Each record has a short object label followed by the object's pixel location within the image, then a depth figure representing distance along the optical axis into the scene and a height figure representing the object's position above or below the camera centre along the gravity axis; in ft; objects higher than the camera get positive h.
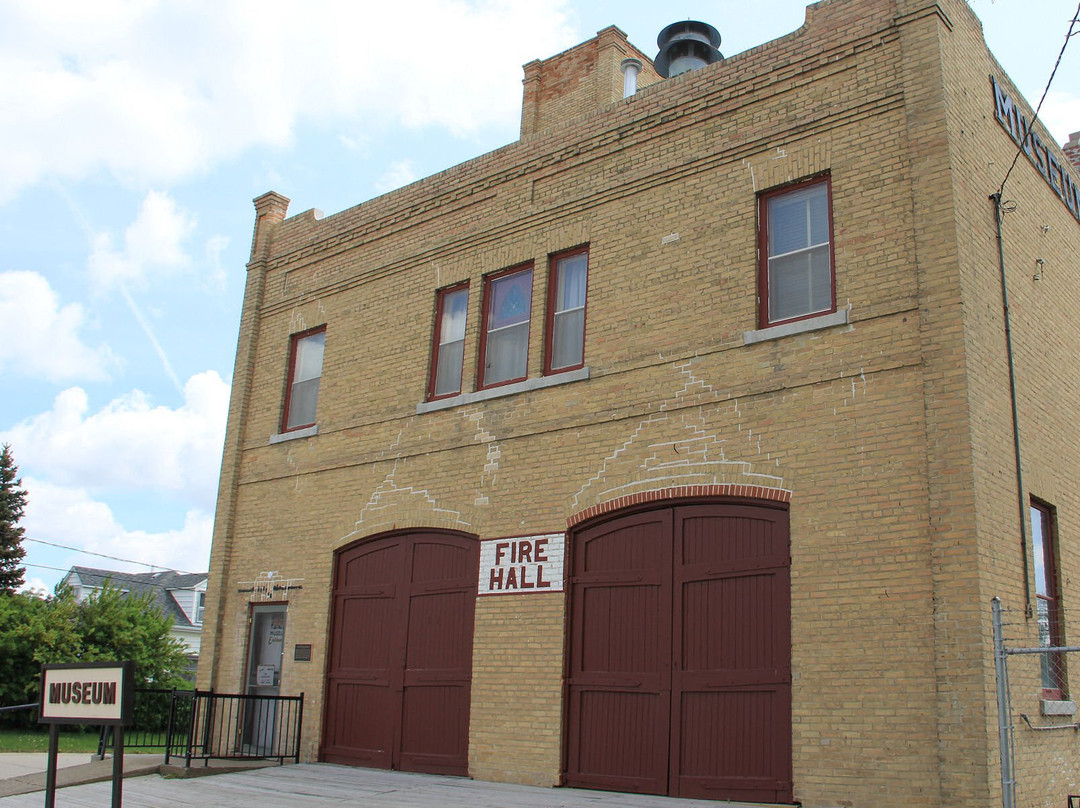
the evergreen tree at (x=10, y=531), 112.88 +12.76
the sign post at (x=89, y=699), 21.65 -1.04
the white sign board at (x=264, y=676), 48.47 -0.79
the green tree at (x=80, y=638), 75.87 +1.03
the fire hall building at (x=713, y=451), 30.04 +7.89
